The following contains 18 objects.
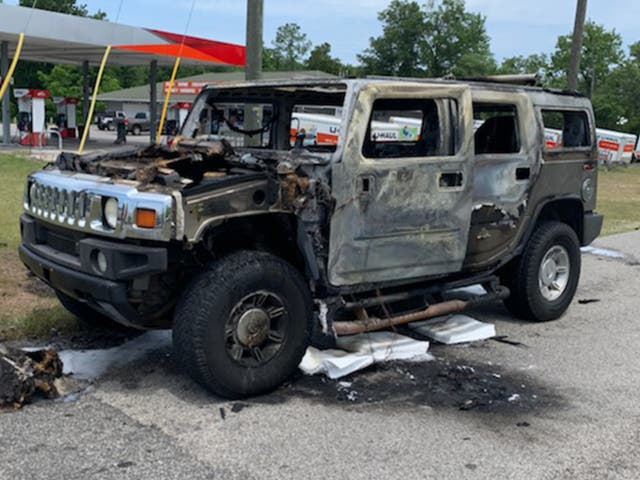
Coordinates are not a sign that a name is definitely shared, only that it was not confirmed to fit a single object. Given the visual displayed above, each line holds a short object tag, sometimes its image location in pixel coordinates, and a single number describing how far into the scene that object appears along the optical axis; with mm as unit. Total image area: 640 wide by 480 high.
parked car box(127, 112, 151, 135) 48531
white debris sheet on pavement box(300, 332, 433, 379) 4802
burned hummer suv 4133
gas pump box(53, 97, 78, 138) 33500
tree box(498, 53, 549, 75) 63103
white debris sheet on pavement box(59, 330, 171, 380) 4719
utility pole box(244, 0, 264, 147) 7316
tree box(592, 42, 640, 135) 47250
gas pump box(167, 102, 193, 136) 39262
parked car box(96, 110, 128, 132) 51094
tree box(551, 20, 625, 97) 52781
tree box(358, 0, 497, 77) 78500
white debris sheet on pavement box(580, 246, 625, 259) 9773
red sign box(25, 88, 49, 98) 26561
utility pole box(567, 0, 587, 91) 16000
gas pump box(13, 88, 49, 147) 26312
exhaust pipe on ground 4824
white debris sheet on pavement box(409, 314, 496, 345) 5691
